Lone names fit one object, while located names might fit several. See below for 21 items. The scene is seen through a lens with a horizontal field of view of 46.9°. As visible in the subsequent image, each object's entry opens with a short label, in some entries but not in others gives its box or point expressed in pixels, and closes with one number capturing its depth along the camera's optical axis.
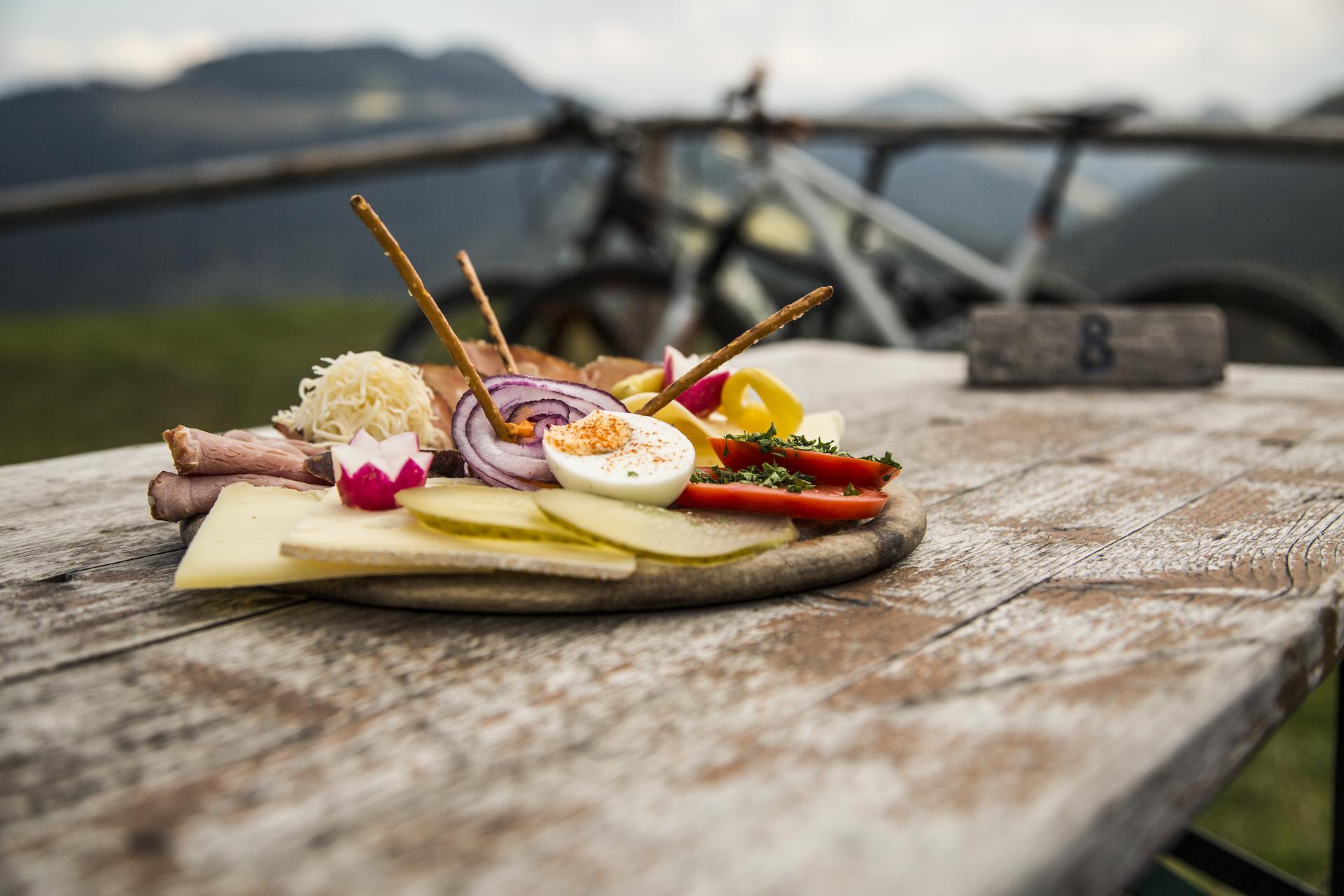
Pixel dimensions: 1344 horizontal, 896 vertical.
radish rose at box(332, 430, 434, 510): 0.55
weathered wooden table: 0.40
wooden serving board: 0.52
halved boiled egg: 0.55
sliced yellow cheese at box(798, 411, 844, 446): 0.69
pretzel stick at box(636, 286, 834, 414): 0.60
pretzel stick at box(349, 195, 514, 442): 0.57
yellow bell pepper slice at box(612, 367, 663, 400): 0.71
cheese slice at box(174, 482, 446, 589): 0.52
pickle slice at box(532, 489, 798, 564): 0.52
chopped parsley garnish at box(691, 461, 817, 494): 0.57
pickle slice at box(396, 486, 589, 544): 0.52
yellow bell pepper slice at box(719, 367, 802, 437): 0.67
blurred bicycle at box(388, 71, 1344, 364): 2.94
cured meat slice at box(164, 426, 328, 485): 0.60
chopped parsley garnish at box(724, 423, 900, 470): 0.59
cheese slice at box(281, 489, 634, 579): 0.51
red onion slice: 0.58
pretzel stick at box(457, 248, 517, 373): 0.66
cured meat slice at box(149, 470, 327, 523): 0.60
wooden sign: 1.06
